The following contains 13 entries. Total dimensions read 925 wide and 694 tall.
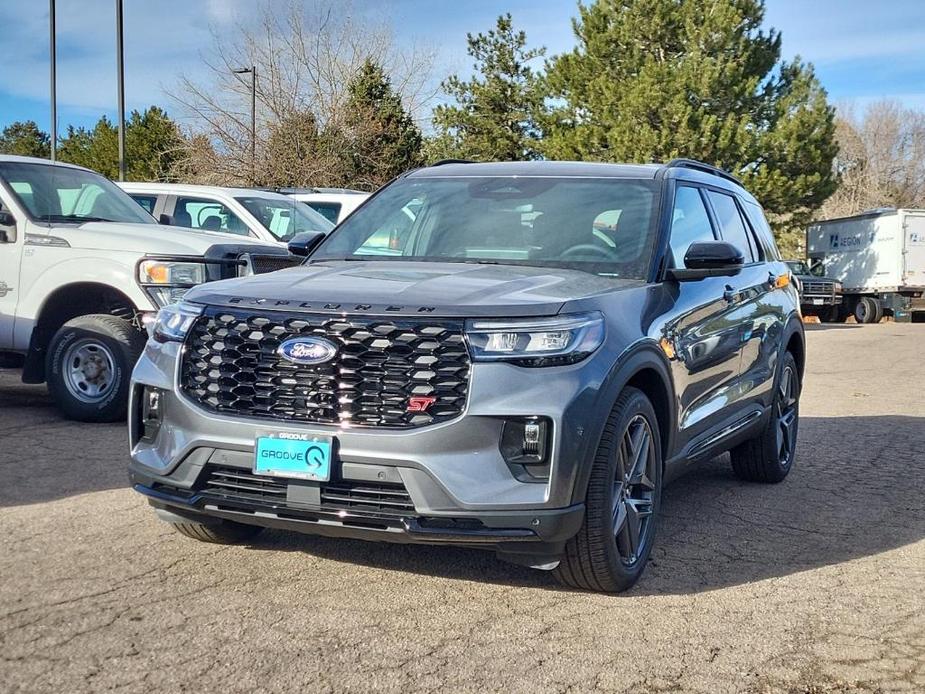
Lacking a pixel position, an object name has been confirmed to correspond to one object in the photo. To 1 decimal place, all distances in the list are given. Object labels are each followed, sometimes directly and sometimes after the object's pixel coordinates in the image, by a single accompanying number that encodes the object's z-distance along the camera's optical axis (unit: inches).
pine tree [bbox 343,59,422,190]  1440.7
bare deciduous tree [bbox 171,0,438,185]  1332.4
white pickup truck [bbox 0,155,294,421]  317.7
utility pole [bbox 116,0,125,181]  962.1
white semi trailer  1317.7
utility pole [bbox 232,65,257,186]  1326.3
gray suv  153.4
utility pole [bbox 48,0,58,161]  1040.0
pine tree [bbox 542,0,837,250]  1306.6
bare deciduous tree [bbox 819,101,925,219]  3203.7
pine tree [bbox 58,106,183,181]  1657.2
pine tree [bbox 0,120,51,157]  2812.5
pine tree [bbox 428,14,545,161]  1782.7
